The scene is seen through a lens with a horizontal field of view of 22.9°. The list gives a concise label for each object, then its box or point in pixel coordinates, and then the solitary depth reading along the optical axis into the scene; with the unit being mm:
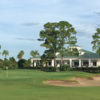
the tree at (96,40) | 59312
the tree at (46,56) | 73475
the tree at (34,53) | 123312
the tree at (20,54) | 150625
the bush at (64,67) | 67206
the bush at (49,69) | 70350
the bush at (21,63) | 89388
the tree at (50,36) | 71125
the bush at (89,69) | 62550
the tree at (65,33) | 70275
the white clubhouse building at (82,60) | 81400
